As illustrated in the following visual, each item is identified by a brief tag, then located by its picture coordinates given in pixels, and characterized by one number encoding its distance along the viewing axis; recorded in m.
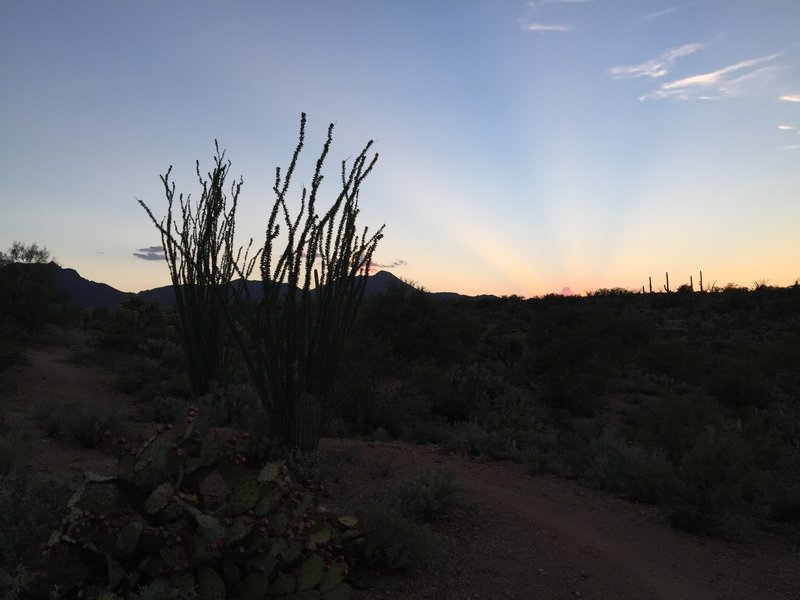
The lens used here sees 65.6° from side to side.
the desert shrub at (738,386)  15.63
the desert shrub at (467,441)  9.15
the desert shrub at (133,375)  12.84
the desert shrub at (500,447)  8.97
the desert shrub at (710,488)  6.65
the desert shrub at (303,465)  6.46
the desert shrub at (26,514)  4.15
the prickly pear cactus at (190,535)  3.66
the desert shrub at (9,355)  13.36
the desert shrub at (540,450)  8.38
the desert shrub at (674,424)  8.68
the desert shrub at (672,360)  19.36
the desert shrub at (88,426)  7.50
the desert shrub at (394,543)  4.81
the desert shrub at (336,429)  10.02
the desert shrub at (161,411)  9.83
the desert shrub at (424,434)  9.97
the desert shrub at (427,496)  5.90
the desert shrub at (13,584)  3.42
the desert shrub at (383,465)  7.26
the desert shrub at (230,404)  9.01
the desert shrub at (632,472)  7.40
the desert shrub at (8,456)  5.86
